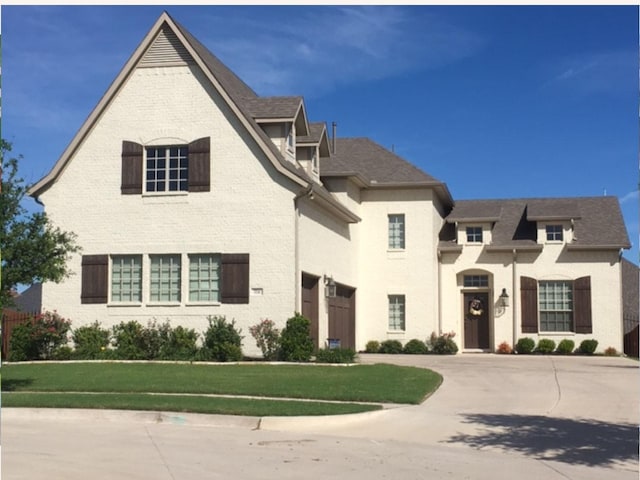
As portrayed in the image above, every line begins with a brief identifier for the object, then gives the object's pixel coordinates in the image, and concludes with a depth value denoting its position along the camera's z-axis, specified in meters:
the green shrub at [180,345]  23.77
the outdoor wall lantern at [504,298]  32.22
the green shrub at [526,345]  31.47
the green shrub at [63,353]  24.38
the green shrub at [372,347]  31.19
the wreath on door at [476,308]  32.70
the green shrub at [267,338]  23.62
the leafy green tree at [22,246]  16.02
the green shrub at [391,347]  30.98
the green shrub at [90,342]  24.30
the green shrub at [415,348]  30.94
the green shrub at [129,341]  24.19
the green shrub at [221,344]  23.44
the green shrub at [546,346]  31.30
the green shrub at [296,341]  23.14
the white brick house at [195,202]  24.48
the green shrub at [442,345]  31.02
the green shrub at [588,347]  31.02
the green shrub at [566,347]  31.17
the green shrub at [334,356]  22.69
